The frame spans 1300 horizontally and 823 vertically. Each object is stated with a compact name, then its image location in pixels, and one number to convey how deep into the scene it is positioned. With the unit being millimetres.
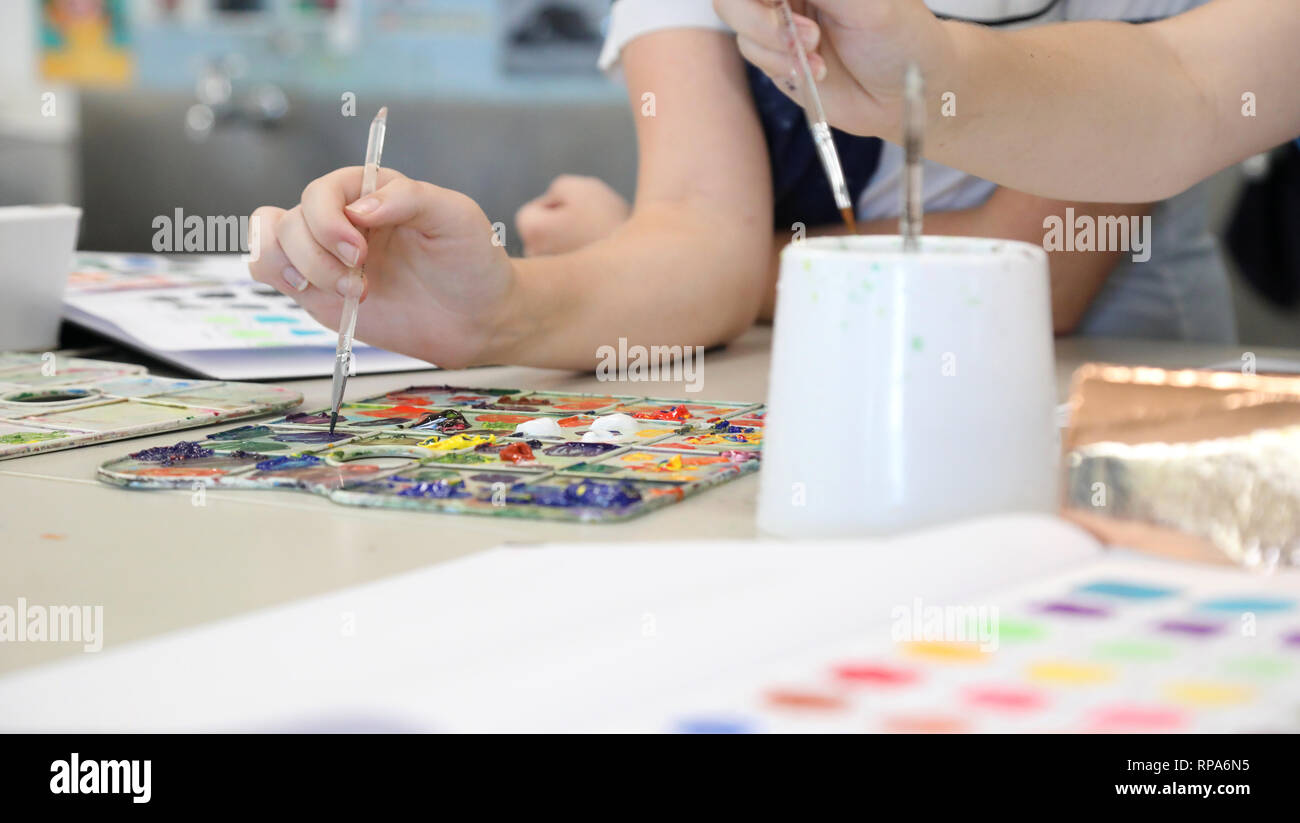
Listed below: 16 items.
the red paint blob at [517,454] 1306
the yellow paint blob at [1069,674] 1031
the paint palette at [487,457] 1245
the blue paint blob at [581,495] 1231
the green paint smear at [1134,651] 1044
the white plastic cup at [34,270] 1606
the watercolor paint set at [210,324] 1574
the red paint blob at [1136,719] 1006
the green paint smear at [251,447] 1340
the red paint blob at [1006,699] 1019
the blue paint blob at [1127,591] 1089
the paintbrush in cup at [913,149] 1140
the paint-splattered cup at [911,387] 1148
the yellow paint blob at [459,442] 1332
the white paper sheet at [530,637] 1019
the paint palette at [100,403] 1381
